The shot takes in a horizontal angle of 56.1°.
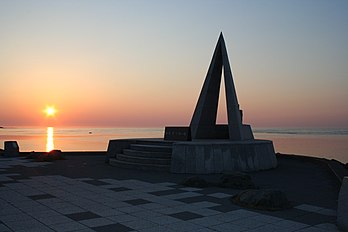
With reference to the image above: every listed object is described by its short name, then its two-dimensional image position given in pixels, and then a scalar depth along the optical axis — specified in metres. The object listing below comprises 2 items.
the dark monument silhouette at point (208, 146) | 16.33
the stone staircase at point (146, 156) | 17.14
